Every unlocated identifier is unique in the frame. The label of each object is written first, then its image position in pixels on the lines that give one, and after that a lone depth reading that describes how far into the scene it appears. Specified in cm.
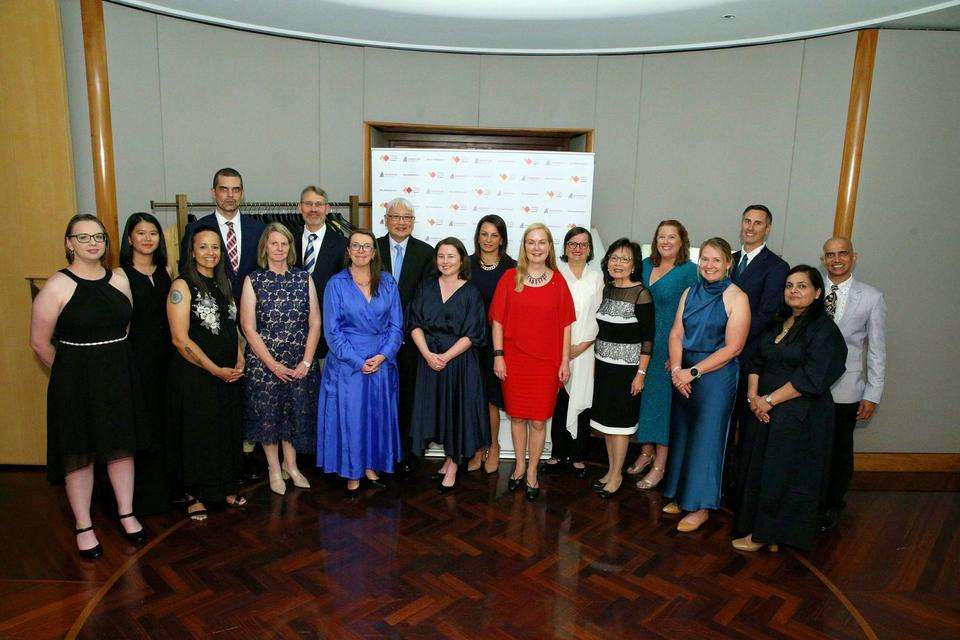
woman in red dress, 348
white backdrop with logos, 461
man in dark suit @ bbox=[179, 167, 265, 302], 367
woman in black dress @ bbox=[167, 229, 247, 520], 316
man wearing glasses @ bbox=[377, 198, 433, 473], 388
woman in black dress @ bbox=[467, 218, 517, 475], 373
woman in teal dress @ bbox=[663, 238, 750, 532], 315
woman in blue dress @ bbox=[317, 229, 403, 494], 345
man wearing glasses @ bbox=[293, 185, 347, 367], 382
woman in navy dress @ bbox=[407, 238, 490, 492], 358
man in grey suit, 343
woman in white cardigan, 370
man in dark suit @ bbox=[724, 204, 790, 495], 348
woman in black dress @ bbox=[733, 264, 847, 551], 296
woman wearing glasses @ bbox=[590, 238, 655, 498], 349
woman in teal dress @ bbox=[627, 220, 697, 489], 357
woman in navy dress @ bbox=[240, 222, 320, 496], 340
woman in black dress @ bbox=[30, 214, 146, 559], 283
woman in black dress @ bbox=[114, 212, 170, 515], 312
